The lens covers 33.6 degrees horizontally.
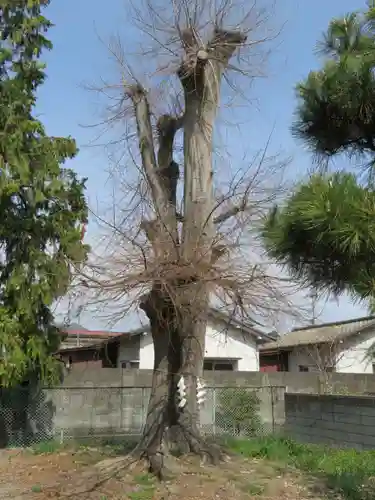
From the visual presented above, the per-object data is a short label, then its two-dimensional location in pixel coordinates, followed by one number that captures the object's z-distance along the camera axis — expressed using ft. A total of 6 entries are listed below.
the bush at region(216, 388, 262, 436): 45.16
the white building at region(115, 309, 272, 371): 71.31
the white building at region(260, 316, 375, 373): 74.18
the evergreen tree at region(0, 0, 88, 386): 34.94
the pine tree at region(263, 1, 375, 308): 15.70
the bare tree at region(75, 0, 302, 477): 24.08
